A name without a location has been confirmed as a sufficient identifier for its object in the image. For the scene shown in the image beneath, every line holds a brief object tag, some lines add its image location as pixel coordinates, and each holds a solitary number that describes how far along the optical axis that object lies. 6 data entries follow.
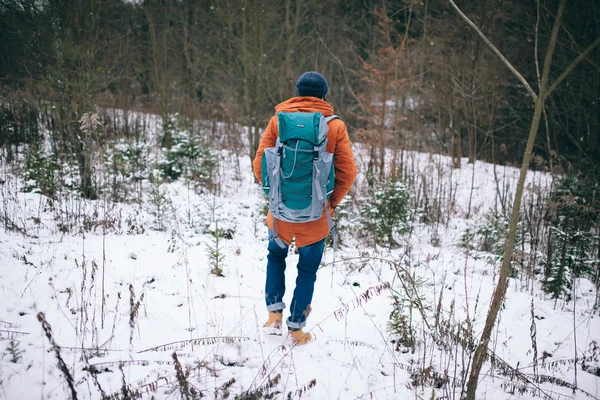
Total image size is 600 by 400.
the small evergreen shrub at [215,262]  3.67
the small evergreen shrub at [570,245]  4.00
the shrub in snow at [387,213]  5.48
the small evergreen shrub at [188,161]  7.92
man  2.35
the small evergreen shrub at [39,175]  5.47
